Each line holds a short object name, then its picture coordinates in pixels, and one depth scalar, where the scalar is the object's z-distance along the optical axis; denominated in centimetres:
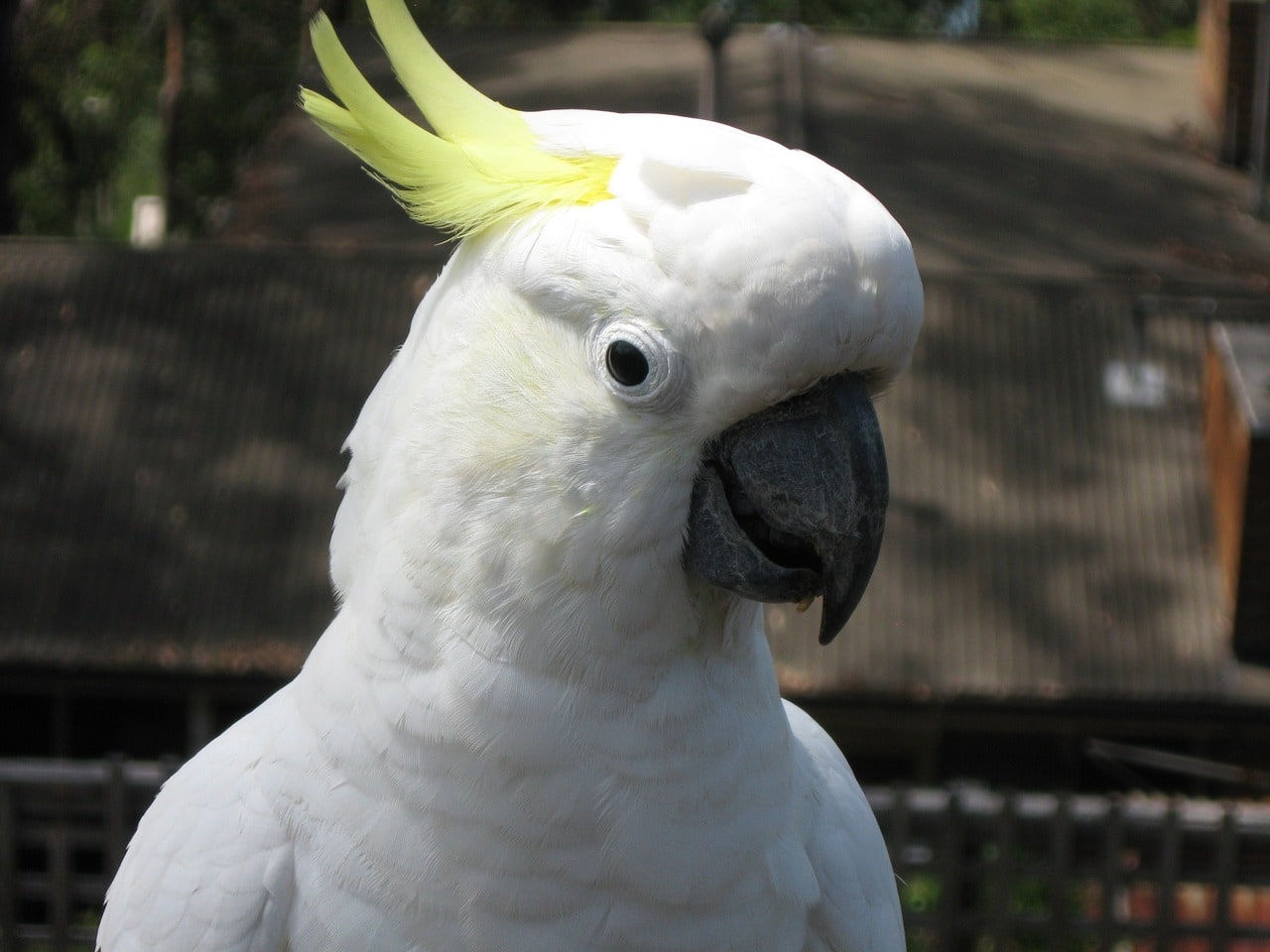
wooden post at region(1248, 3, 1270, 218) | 597
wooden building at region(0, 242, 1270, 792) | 411
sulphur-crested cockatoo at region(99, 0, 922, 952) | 115
